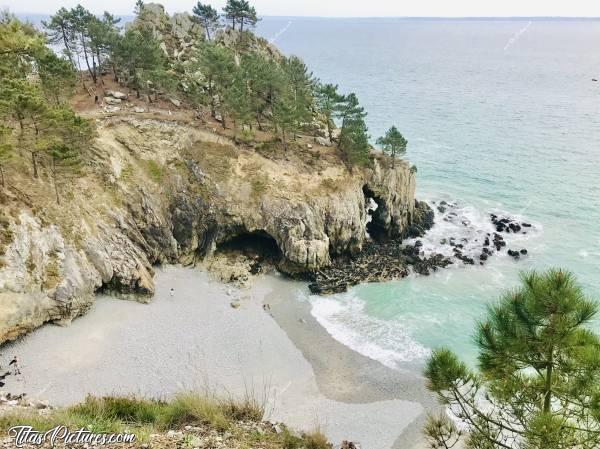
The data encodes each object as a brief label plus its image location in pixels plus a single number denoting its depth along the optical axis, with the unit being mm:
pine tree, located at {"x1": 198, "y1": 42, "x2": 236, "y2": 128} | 48875
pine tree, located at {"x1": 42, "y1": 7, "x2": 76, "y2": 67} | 59031
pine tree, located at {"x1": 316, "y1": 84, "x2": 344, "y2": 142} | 48875
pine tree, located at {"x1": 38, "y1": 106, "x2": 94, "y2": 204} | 34094
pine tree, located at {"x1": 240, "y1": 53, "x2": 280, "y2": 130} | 50625
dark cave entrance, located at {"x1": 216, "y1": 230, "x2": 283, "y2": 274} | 44406
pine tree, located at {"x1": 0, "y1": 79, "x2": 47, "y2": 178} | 30892
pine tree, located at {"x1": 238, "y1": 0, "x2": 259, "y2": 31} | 72294
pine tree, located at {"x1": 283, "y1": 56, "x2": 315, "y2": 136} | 53459
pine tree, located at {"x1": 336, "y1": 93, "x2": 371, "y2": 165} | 48094
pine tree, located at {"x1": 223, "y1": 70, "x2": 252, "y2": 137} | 47156
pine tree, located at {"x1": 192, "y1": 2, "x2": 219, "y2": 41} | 72625
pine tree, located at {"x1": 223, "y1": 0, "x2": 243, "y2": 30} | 72250
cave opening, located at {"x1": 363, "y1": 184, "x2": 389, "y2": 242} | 50991
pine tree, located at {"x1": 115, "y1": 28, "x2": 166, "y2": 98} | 52688
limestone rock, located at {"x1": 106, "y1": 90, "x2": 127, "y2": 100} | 53438
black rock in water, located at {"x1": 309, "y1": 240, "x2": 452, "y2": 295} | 42281
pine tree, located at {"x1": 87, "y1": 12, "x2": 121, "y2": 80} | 55156
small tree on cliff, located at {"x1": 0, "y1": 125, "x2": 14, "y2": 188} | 29516
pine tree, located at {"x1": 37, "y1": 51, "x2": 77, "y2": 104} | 42781
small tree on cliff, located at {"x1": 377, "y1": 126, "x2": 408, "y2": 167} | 49031
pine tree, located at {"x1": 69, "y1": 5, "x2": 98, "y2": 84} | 58844
